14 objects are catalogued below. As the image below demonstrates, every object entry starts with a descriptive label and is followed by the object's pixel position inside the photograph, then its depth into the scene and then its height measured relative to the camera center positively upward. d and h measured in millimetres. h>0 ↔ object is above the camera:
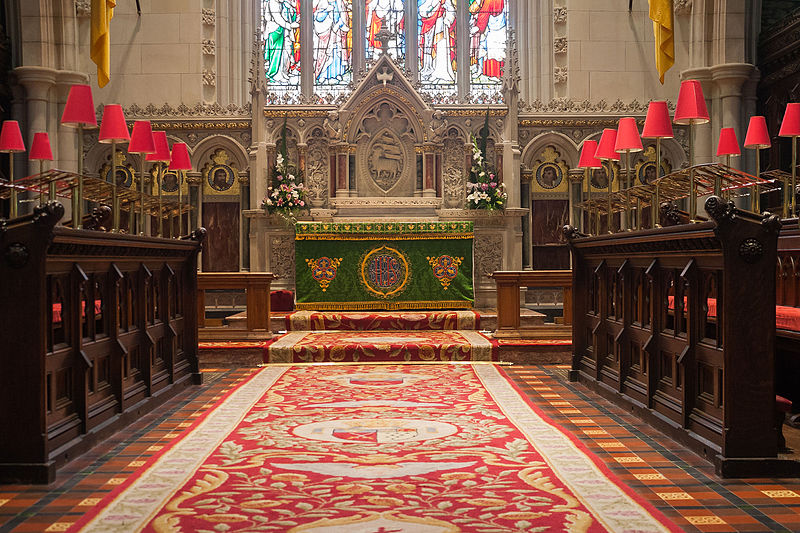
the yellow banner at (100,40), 9594 +2636
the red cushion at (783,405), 3518 -696
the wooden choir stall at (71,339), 3248 -418
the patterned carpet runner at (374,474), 2703 -926
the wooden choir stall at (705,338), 3295 -430
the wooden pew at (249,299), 7441 -430
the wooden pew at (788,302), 4500 -332
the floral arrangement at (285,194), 9648 +731
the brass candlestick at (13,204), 6344 +428
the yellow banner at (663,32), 9922 +2799
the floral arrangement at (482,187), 9844 +812
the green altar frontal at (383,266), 9109 -148
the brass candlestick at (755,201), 5268 +336
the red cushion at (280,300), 9203 -538
